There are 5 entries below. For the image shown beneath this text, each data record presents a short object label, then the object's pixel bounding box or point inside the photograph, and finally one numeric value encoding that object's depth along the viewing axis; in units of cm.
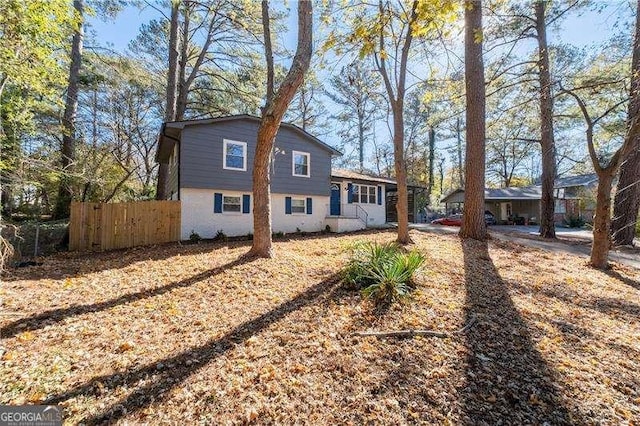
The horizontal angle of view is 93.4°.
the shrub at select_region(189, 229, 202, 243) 1219
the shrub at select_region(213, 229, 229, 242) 1267
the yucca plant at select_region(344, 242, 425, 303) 431
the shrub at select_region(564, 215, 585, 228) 2370
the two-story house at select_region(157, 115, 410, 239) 1238
